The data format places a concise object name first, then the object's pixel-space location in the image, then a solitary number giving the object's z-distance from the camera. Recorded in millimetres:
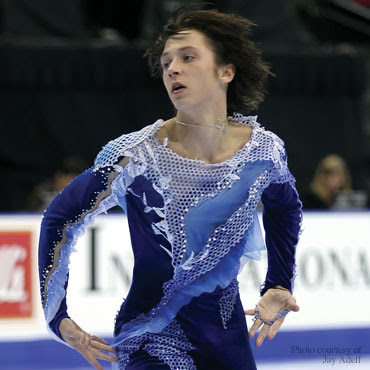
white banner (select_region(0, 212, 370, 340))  11086
